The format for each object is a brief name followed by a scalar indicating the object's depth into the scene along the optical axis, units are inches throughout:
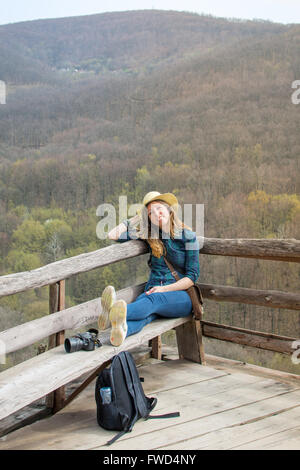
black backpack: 89.3
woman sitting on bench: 116.0
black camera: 93.4
